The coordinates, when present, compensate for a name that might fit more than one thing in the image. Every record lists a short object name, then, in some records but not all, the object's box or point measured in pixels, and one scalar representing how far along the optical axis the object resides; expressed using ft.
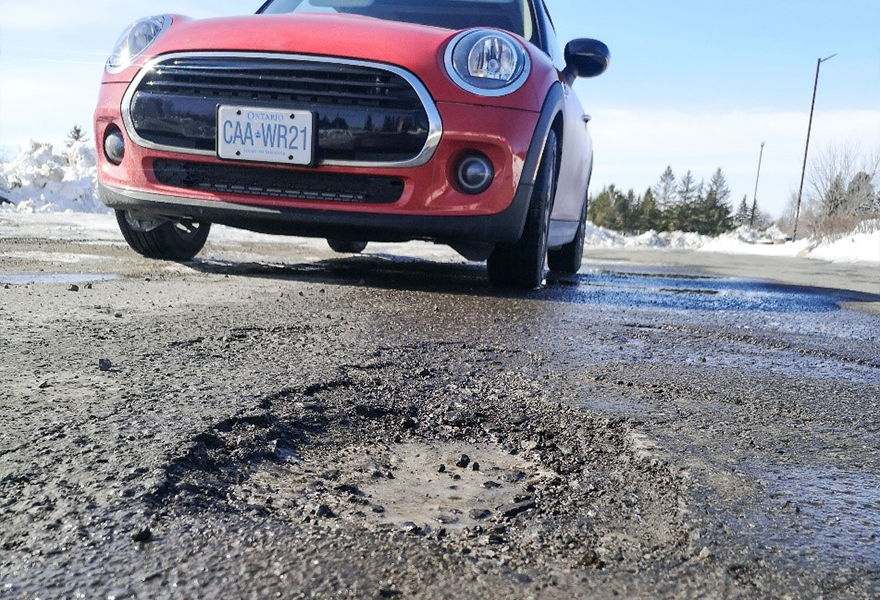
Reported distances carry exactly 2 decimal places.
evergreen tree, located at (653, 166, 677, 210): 266.57
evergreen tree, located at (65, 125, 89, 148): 145.69
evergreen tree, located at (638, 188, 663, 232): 255.50
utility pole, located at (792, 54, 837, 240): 105.35
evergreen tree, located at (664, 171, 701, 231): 251.60
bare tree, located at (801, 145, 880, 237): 116.16
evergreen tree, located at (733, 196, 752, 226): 308.19
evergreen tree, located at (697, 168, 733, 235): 250.57
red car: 10.32
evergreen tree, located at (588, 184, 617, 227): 257.34
